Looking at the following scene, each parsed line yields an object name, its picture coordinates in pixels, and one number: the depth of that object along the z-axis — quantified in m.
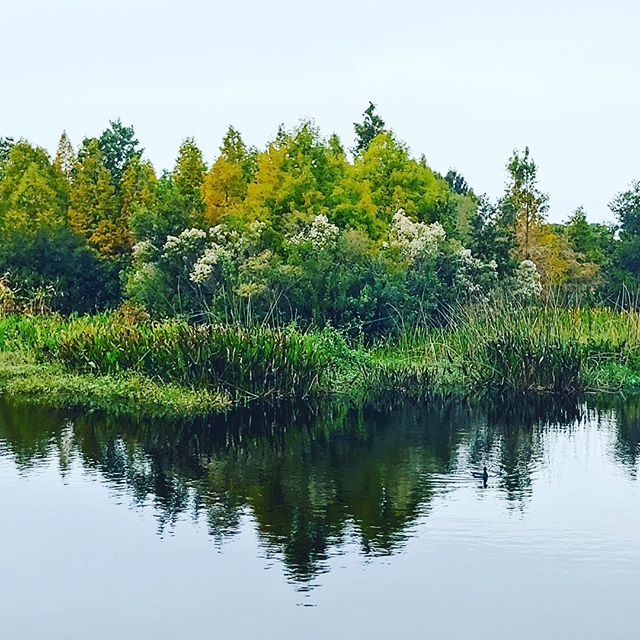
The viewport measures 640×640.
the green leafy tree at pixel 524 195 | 32.09
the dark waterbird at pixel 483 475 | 13.36
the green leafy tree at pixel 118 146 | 39.03
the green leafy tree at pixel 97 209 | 33.59
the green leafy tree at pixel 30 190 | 33.28
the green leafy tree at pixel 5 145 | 44.41
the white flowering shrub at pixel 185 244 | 26.31
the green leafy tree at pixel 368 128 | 32.53
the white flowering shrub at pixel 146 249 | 27.34
